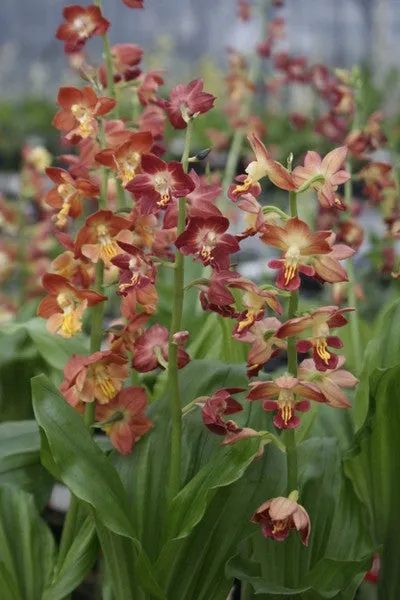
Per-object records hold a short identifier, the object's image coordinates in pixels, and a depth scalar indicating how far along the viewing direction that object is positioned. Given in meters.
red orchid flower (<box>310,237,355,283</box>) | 0.84
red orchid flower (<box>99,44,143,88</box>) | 1.10
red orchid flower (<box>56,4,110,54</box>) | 1.02
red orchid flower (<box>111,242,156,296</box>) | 0.87
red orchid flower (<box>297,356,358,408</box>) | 0.89
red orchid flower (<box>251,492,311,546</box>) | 0.86
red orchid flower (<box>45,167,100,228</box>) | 0.96
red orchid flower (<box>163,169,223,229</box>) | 0.88
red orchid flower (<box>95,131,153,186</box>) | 0.93
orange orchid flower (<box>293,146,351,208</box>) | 0.86
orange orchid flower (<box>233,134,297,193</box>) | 0.85
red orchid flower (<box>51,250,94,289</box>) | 0.99
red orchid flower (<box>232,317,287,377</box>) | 0.87
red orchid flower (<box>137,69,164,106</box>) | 1.09
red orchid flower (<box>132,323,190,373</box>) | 0.94
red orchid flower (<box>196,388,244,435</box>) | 0.89
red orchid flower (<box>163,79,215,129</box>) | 0.88
